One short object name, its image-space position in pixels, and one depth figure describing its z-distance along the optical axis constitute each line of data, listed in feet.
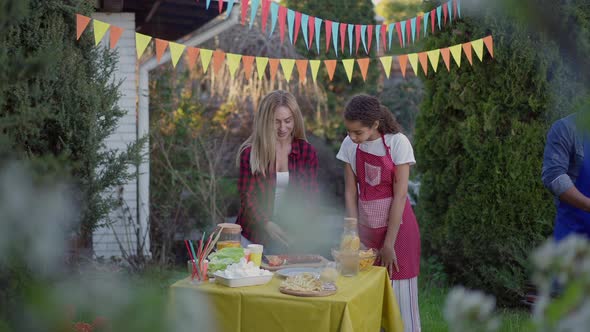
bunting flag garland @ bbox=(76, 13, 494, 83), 15.29
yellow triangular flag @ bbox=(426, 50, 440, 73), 17.52
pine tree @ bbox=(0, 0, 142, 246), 12.07
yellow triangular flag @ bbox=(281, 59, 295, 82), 17.01
